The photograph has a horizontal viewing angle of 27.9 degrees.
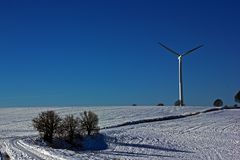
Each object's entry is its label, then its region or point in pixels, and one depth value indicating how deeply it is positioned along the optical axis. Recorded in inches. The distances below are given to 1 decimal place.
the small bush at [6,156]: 1088.5
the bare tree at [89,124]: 1895.9
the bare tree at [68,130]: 1766.7
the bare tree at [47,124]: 1737.2
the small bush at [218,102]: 5553.6
